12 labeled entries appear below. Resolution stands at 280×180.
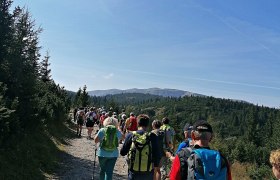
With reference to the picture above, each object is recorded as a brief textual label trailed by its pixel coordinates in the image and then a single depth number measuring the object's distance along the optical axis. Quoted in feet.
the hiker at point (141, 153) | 13.23
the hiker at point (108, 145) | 16.76
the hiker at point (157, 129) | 18.14
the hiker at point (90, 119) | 42.67
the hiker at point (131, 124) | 31.41
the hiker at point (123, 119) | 45.09
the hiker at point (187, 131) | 17.52
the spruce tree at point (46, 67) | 70.88
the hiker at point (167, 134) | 22.11
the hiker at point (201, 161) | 8.47
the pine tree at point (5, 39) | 24.88
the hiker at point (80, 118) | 45.87
